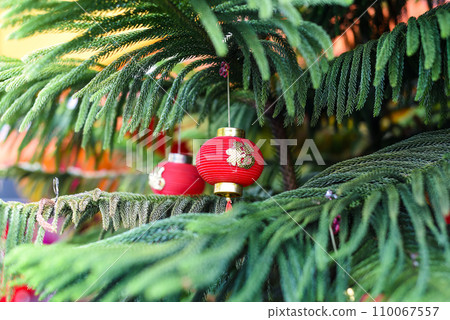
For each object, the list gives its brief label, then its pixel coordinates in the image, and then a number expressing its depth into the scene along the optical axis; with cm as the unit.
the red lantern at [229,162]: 56
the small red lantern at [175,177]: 70
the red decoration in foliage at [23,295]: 107
